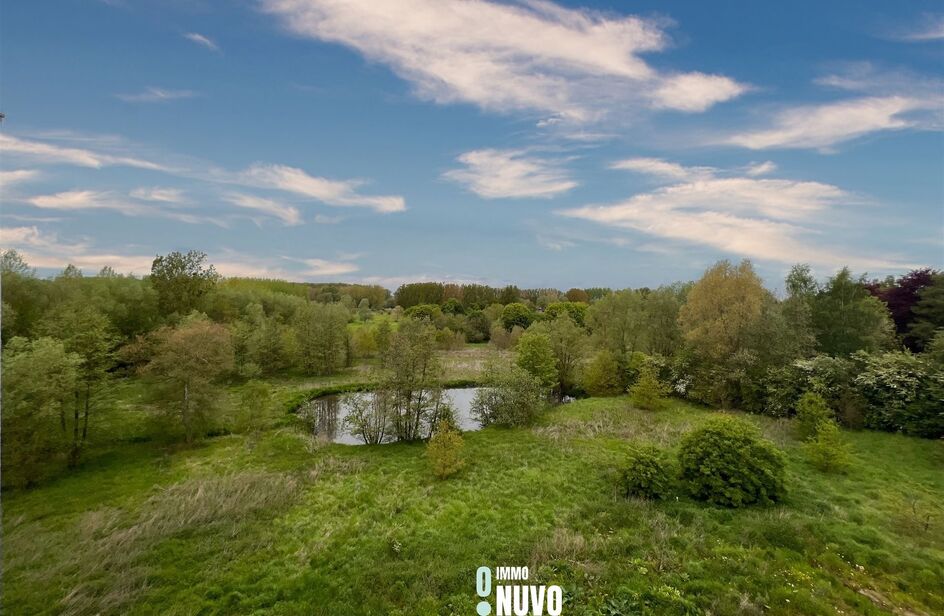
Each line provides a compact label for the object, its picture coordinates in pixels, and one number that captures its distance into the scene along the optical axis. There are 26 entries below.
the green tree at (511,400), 27.19
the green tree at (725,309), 29.20
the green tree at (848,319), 29.84
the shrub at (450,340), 61.63
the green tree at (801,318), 28.91
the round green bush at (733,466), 14.85
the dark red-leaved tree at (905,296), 36.97
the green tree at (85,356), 19.22
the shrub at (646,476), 15.59
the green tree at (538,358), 32.97
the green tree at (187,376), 21.59
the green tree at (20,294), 31.14
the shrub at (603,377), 35.47
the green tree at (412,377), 23.95
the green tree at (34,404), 16.19
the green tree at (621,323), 41.50
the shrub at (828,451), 17.48
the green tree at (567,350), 38.25
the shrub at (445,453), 18.42
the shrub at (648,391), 29.39
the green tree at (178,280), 42.88
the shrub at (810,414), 21.17
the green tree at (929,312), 32.78
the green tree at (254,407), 24.47
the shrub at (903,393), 20.84
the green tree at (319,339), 43.69
